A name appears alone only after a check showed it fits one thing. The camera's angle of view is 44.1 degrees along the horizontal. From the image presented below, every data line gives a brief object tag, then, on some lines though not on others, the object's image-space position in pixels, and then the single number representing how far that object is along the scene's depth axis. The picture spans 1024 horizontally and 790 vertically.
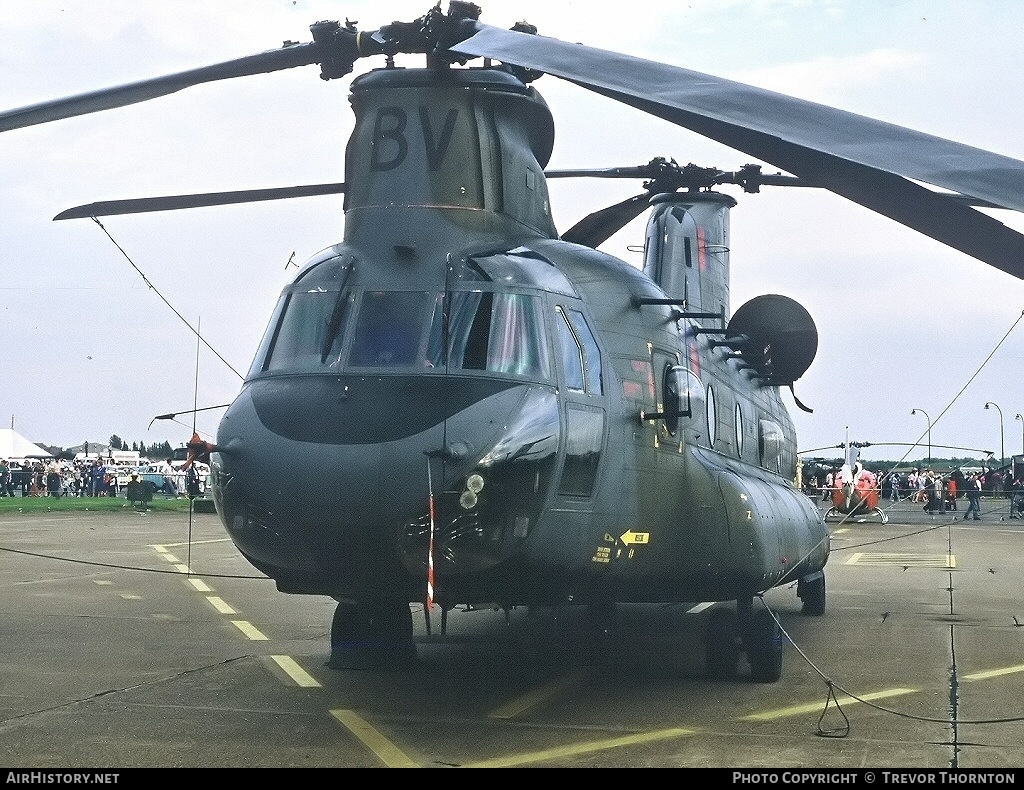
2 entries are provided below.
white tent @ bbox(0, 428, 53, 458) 78.81
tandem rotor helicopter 6.82
